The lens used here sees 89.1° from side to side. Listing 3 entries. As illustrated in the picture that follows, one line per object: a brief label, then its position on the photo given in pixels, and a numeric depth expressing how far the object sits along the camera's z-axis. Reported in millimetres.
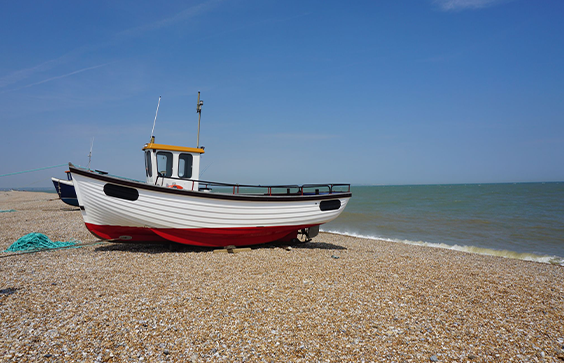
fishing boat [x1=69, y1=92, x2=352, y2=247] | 7645
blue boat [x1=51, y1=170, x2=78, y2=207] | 21953
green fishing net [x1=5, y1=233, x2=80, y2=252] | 8658
